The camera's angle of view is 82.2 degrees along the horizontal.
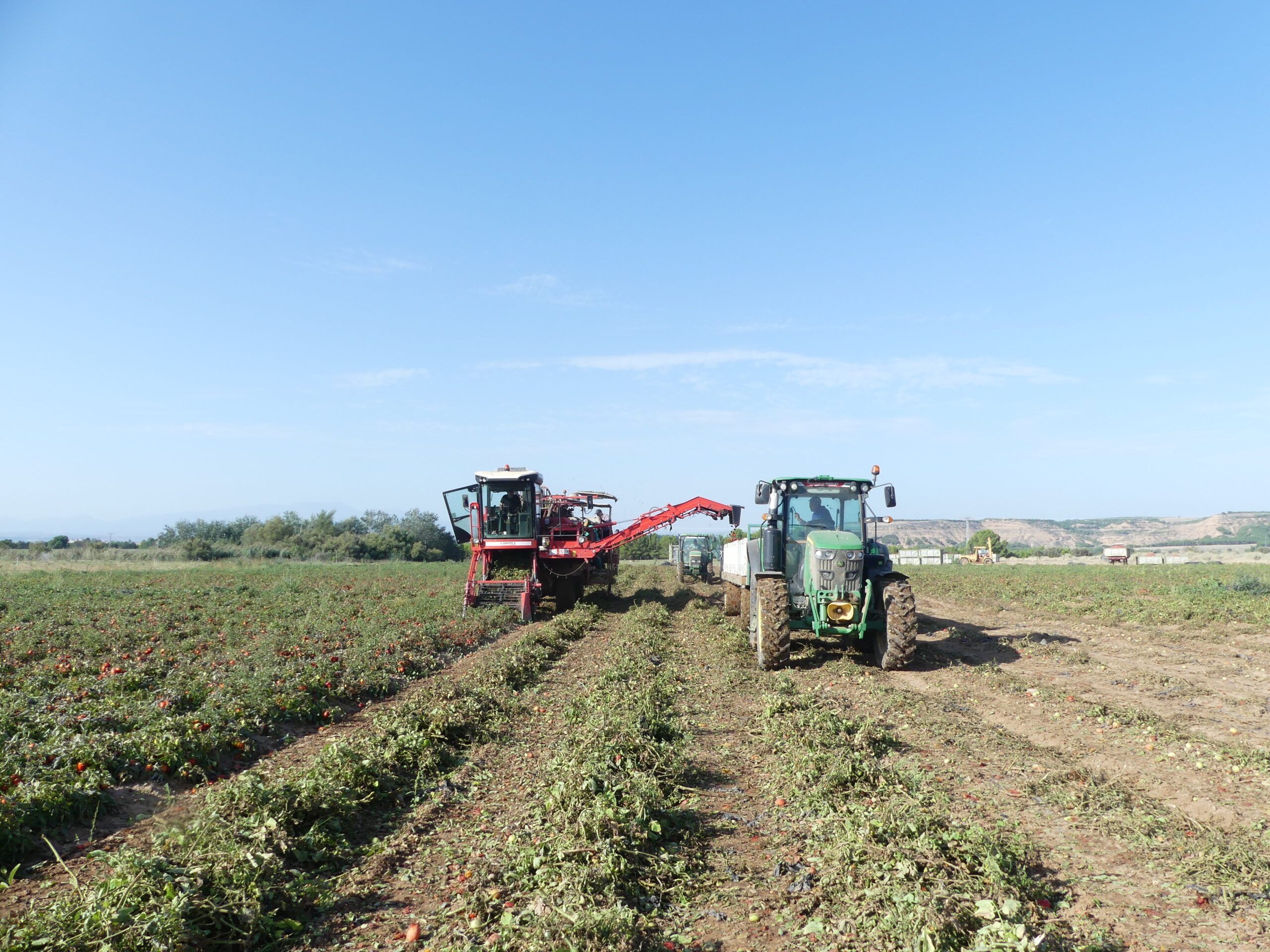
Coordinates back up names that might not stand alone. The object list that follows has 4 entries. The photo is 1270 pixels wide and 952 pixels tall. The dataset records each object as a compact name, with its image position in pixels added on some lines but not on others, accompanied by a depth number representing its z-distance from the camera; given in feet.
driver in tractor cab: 41.81
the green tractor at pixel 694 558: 112.57
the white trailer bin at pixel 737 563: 49.97
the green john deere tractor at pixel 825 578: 37.45
